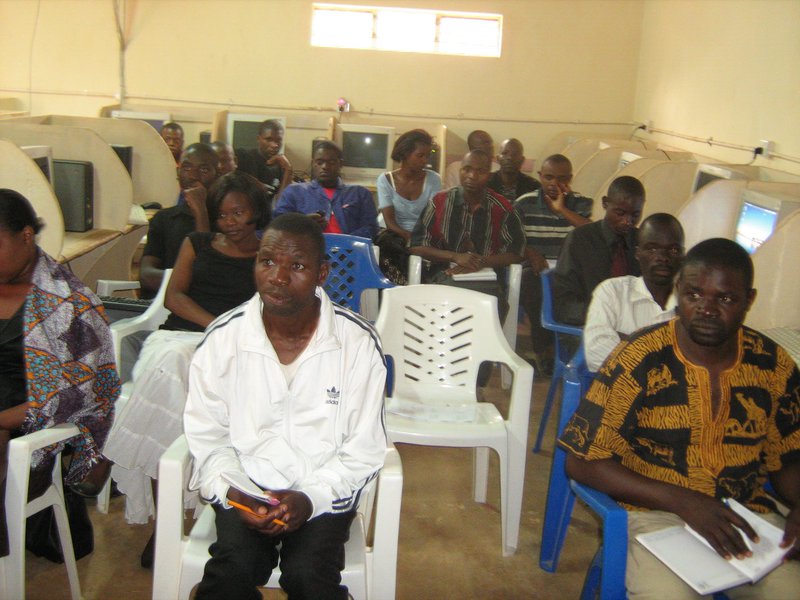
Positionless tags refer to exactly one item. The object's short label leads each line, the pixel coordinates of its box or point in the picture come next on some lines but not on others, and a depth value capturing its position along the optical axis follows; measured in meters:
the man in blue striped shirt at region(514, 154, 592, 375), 3.80
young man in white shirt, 2.29
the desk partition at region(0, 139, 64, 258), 3.02
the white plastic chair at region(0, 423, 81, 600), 1.62
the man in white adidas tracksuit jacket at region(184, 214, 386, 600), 1.53
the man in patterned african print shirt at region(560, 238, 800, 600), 1.49
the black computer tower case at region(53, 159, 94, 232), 3.58
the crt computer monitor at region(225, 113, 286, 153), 6.04
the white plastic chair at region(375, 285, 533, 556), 2.35
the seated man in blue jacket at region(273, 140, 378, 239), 3.69
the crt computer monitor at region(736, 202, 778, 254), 2.98
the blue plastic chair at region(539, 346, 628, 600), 1.48
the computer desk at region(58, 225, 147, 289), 3.37
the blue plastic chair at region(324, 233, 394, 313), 3.03
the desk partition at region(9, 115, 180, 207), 4.59
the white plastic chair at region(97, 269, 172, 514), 2.24
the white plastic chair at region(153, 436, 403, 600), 1.50
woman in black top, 2.02
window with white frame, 6.70
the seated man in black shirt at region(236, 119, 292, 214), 5.18
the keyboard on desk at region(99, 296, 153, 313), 2.51
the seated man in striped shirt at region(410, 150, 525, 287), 3.32
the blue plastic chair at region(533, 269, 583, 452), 2.63
